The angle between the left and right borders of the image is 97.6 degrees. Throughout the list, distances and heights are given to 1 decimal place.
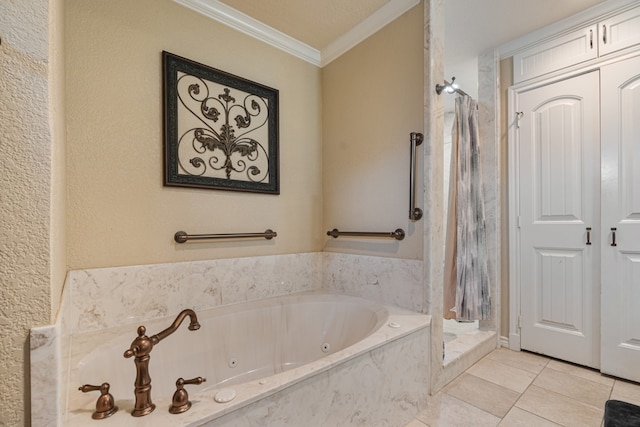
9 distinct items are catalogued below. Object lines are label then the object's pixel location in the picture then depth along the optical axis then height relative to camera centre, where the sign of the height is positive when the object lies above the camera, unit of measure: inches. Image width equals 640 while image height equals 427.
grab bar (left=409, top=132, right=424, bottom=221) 64.5 +7.5
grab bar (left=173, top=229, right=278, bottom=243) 62.6 -5.4
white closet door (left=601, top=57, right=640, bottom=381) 68.0 -1.9
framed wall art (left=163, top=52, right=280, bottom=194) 62.2 +20.8
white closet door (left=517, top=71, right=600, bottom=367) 74.8 -1.8
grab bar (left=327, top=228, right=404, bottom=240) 68.4 -5.7
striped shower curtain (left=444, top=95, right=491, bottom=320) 85.1 -5.8
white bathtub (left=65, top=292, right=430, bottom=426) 33.8 -26.1
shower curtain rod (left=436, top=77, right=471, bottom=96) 63.6 +28.4
